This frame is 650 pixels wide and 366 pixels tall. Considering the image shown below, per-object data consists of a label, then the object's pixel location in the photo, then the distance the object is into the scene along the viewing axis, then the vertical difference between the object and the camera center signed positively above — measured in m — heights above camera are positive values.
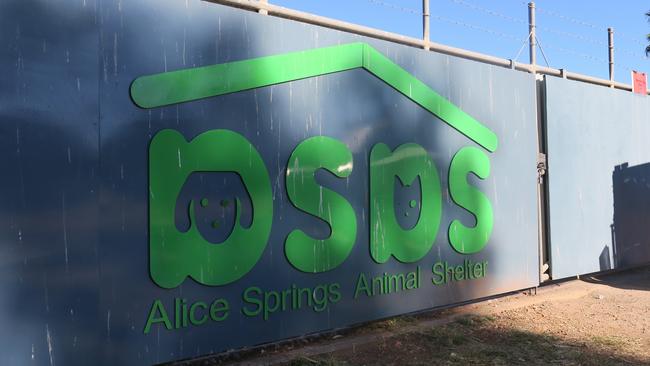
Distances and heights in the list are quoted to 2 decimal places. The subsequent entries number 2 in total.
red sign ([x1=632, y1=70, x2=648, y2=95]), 10.15 +1.61
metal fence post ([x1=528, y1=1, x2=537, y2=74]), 8.29 +1.94
